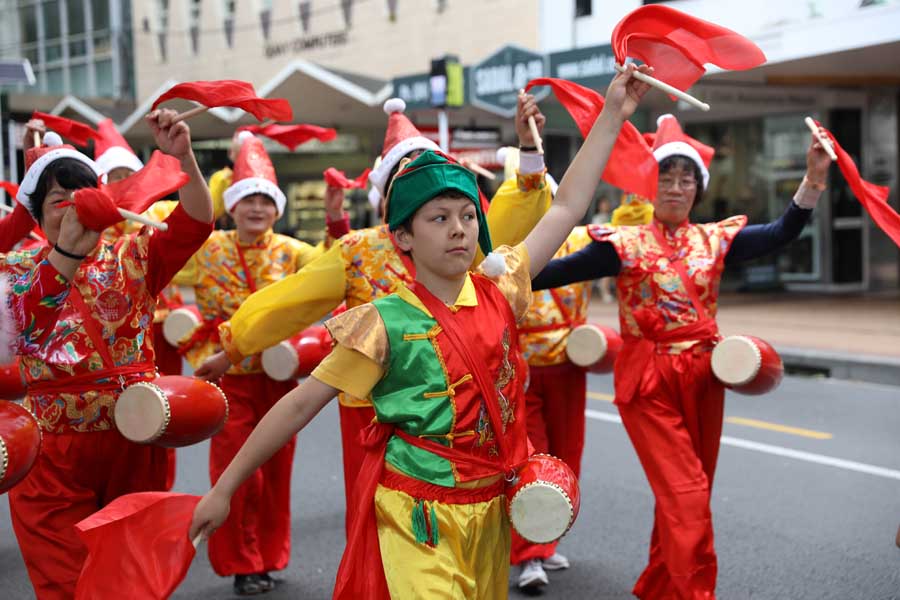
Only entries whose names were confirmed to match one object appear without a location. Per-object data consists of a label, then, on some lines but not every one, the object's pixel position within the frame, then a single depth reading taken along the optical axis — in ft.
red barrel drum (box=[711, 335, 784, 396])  14.57
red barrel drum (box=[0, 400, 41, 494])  10.48
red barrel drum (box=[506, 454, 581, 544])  9.57
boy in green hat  9.64
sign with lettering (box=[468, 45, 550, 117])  55.62
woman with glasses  14.49
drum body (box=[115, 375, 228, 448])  12.30
